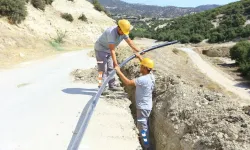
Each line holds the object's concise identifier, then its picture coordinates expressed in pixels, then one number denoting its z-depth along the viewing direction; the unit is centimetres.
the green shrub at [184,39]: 7094
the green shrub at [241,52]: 4279
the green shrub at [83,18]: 4219
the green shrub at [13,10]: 2891
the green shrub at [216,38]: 6796
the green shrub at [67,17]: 3981
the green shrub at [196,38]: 7150
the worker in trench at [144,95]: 772
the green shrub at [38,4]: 3573
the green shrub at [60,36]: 3302
